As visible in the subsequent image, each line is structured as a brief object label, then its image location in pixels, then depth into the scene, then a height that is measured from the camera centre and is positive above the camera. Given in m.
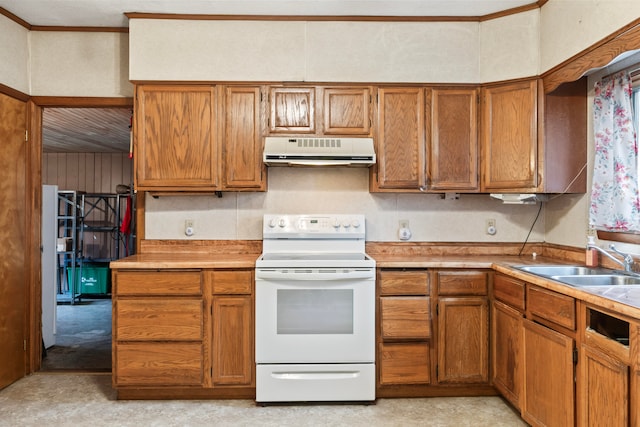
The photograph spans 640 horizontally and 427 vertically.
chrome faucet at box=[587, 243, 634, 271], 2.32 -0.24
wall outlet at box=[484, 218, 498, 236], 3.31 -0.10
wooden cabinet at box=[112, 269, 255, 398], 2.72 -0.73
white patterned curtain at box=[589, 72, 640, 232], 2.45 +0.31
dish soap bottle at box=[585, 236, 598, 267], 2.59 -0.26
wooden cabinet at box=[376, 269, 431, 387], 2.75 -0.73
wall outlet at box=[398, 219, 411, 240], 3.30 -0.13
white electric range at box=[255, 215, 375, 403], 2.70 -0.73
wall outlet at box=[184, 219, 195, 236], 3.28 -0.11
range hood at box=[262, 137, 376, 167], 2.90 +0.42
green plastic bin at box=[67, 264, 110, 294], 6.27 -0.98
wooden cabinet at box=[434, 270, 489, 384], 2.77 -0.72
